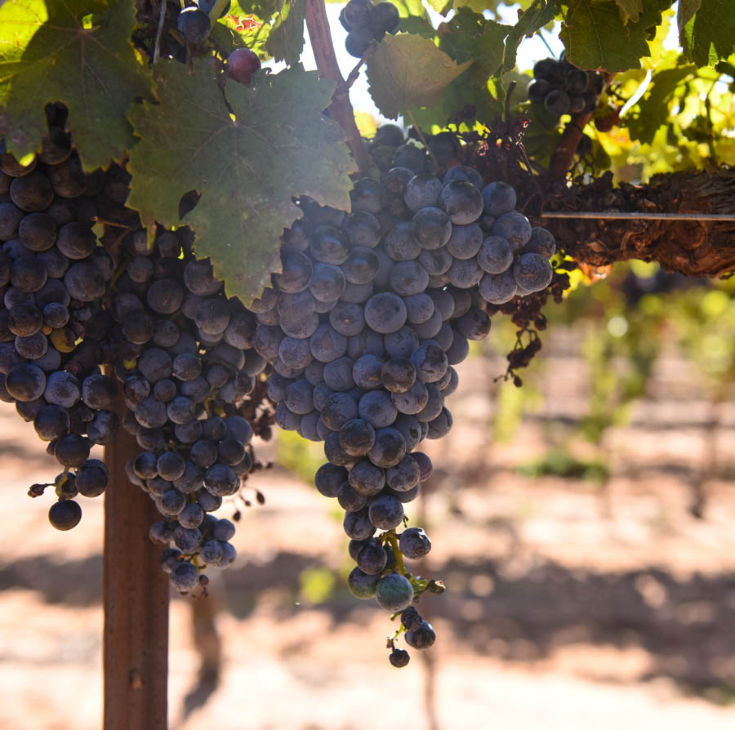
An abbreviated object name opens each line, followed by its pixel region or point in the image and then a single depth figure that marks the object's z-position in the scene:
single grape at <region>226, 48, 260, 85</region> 0.85
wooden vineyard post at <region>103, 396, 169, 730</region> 0.94
